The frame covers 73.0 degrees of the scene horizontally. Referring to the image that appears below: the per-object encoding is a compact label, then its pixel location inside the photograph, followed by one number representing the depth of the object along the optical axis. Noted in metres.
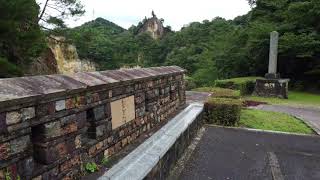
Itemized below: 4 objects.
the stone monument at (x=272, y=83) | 11.50
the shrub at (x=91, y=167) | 2.25
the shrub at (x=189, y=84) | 15.47
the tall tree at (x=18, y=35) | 7.56
